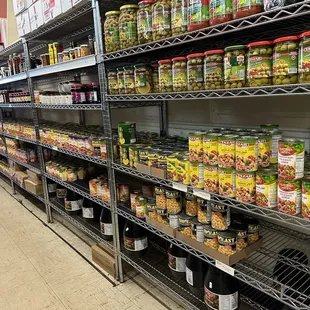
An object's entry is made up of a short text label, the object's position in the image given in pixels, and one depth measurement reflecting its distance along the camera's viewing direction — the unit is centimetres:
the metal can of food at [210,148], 135
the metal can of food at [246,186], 124
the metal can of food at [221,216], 148
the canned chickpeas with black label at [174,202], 174
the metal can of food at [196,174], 145
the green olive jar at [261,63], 111
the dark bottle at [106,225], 244
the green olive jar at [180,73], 145
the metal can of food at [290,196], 111
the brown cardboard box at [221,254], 140
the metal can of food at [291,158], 109
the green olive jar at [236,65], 118
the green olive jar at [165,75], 154
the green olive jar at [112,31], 176
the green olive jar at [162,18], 145
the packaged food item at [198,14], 124
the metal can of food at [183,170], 153
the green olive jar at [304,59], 98
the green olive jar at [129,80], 178
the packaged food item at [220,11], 115
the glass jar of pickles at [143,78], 171
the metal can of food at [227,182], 130
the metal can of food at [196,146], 142
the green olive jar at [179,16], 135
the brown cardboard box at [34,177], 357
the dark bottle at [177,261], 188
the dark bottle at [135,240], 217
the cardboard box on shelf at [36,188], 354
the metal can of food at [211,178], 138
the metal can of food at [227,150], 129
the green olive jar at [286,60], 103
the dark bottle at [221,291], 154
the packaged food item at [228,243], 143
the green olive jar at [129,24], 165
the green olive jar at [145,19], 154
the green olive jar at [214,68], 129
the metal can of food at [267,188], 118
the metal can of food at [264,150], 124
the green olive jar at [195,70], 138
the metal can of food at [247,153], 122
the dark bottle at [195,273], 173
